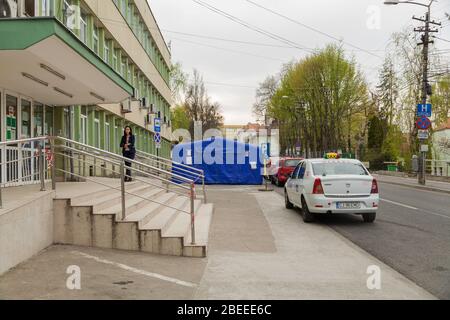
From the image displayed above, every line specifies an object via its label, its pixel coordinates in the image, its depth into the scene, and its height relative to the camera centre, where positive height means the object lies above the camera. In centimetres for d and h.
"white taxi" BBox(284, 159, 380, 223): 1102 -81
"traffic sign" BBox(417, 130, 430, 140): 2536 +117
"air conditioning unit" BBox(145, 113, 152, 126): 3139 +264
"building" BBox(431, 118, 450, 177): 3554 +12
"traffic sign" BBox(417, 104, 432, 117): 2455 +245
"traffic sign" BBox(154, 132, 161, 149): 2046 +86
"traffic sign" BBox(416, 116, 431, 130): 2408 +170
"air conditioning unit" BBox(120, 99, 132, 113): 2294 +257
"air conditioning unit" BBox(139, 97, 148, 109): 2914 +348
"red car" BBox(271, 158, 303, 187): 2428 -57
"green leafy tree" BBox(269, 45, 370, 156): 4894 +631
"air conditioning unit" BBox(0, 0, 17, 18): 978 +320
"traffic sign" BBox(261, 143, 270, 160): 2616 +49
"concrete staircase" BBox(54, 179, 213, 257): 759 -115
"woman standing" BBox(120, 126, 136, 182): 1467 +47
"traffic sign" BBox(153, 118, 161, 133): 2053 +145
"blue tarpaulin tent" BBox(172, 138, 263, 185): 2586 -7
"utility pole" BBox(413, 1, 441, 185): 2595 +540
